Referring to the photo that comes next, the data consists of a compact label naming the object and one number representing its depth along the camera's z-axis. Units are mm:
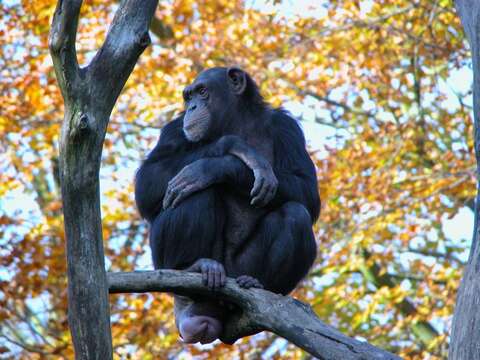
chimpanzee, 11508
